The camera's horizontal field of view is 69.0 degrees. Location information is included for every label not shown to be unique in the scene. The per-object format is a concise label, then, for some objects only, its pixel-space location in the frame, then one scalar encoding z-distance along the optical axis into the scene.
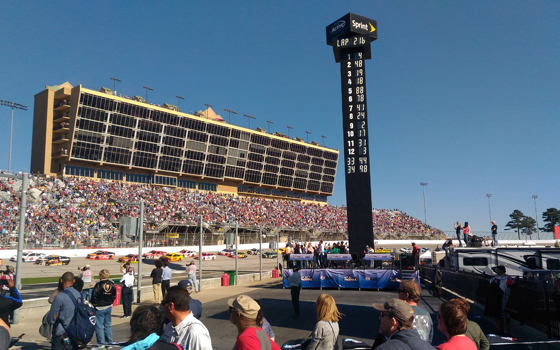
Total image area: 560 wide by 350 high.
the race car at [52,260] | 39.34
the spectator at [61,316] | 7.30
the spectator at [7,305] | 6.43
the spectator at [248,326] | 3.73
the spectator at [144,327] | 3.41
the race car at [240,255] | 55.28
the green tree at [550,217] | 93.94
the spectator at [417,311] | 4.84
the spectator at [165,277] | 15.14
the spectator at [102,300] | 8.77
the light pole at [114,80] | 73.19
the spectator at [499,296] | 10.09
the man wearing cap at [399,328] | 3.38
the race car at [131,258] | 43.68
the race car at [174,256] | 48.69
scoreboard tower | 29.09
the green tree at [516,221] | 107.82
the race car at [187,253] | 52.52
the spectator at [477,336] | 5.12
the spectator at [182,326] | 3.91
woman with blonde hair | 4.99
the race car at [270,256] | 57.54
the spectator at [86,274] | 15.88
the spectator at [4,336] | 4.04
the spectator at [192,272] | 19.46
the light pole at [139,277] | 16.37
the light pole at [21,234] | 13.01
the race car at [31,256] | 39.53
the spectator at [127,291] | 13.95
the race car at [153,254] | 48.19
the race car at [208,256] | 50.88
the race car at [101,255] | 44.20
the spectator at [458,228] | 24.48
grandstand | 46.69
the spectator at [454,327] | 3.97
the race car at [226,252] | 57.87
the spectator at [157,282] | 15.26
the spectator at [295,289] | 13.35
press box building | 66.06
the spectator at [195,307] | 6.12
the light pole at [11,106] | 70.06
